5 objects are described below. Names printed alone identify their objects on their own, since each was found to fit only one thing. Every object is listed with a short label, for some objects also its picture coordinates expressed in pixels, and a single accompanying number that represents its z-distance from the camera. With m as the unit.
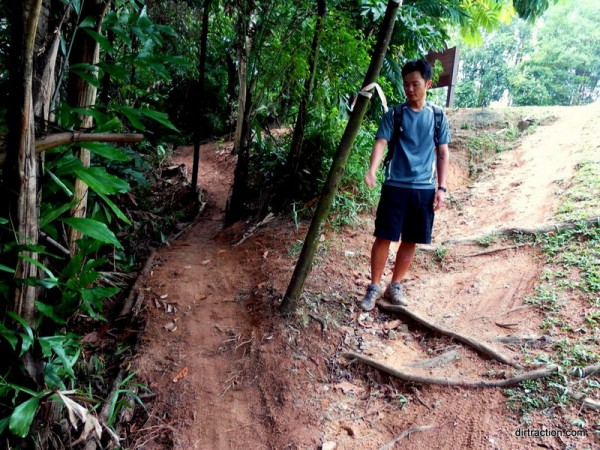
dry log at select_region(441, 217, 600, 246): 3.53
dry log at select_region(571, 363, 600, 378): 2.14
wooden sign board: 8.10
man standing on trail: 2.98
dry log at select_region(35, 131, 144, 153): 1.78
